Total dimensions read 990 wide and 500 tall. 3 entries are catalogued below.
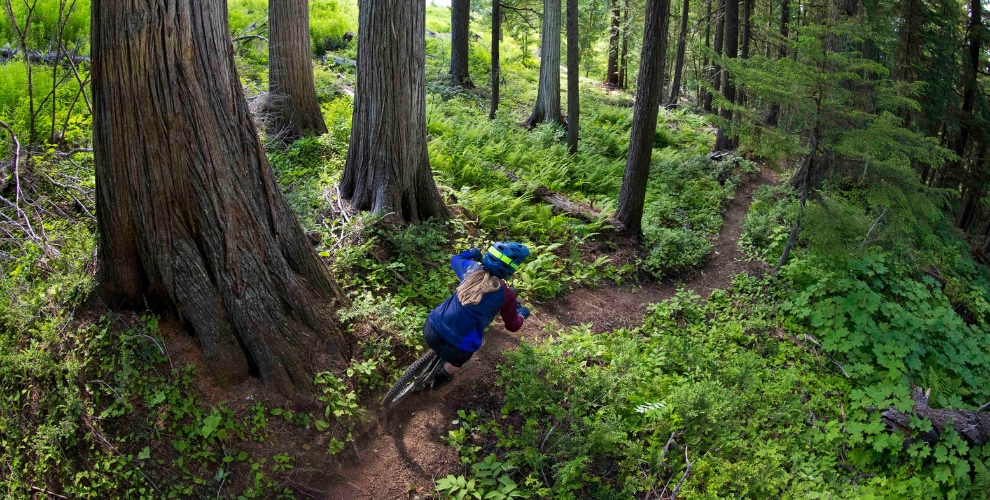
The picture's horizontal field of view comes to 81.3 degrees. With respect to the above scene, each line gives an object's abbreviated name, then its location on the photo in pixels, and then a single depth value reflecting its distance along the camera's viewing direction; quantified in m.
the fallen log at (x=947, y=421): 6.08
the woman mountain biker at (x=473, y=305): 4.84
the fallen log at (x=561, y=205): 9.98
